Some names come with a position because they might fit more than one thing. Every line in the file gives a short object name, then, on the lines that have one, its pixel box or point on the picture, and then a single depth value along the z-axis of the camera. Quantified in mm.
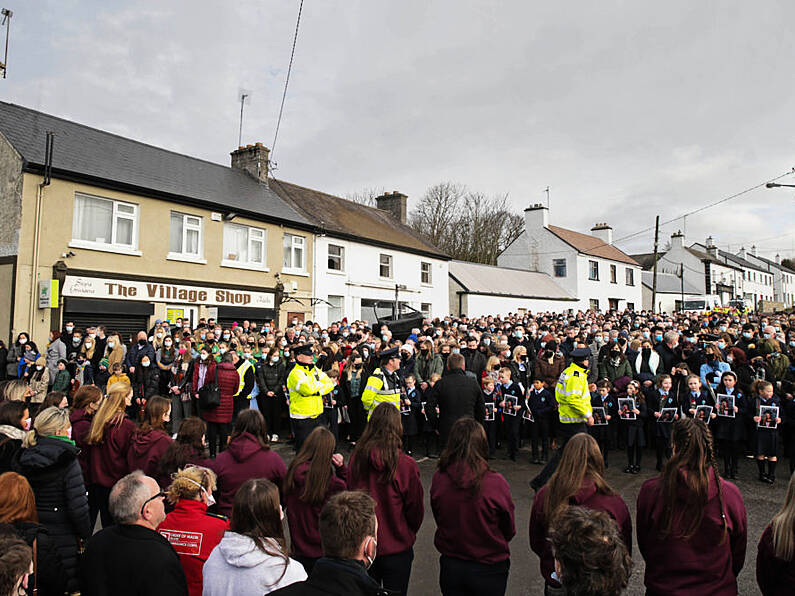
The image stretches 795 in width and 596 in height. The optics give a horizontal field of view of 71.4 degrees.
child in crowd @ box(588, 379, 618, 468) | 9336
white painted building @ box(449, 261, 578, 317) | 33375
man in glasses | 2879
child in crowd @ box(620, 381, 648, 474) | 8930
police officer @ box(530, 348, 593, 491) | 7820
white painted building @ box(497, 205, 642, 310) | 41812
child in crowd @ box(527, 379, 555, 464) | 9773
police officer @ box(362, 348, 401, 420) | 8398
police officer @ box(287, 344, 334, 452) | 7539
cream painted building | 15641
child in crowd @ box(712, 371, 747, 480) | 8438
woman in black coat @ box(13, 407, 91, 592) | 3916
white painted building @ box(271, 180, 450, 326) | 24656
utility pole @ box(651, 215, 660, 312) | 30209
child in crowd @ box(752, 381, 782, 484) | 8281
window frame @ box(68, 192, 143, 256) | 16672
